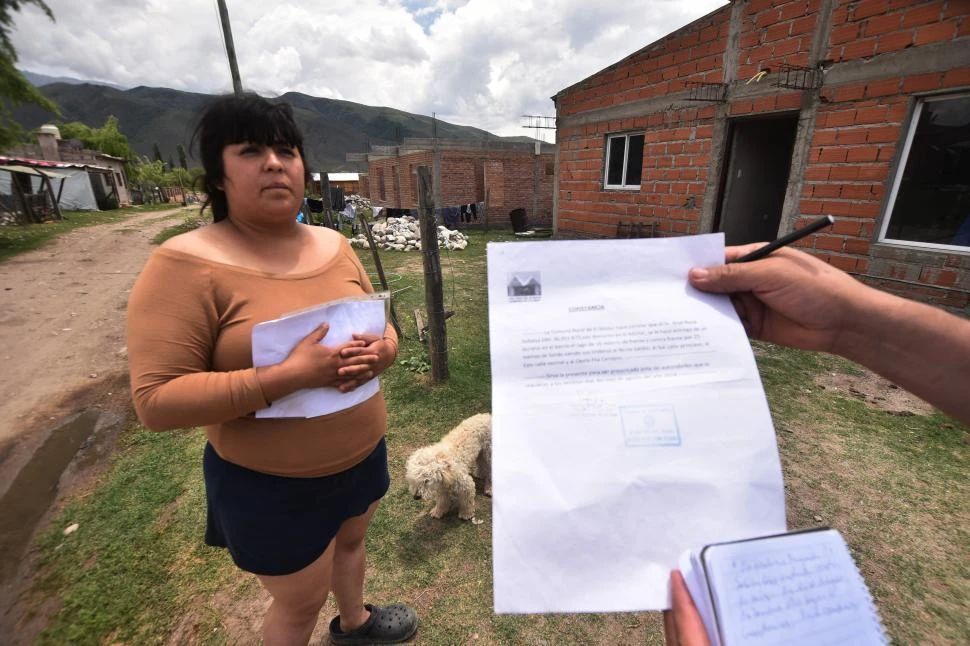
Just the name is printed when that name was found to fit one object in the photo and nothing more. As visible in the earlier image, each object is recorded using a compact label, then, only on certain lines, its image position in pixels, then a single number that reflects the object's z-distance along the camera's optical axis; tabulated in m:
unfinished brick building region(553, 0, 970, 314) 4.37
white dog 2.42
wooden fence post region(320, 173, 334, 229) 6.29
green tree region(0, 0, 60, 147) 10.68
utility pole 9.24
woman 1.07
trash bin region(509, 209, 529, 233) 15.85
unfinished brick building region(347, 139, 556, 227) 17.83
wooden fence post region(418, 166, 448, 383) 3.77
